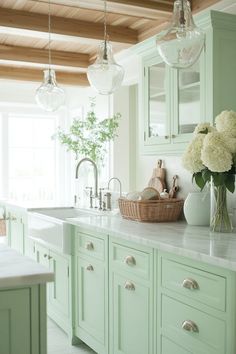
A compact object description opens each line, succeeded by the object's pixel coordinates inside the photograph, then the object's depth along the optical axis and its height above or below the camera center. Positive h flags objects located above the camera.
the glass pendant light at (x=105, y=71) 2.67 +0.54
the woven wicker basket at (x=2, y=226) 5.26 -0.71
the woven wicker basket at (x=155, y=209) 3.03 -0.30
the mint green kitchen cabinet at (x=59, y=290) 3.41 -0.97
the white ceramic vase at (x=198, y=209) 2.86 -0.28
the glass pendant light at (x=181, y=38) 2.03 +0.55
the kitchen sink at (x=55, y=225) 3.32 -0.48
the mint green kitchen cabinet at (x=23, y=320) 1.46 -0.50
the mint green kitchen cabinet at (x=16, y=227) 4.62 -0.66
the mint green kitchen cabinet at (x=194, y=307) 1.82 -0.62
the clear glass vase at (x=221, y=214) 2.55 -0.28
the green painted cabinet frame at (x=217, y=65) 2.78 +0.59
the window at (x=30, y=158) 6.41 +0.08
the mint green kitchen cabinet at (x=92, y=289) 2.89 -0.82
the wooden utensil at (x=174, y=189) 3.48 -0.19
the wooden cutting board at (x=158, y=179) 3.63 -0.12
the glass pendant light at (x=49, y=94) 3.33 +0.51
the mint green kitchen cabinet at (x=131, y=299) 2.40 -0.74
